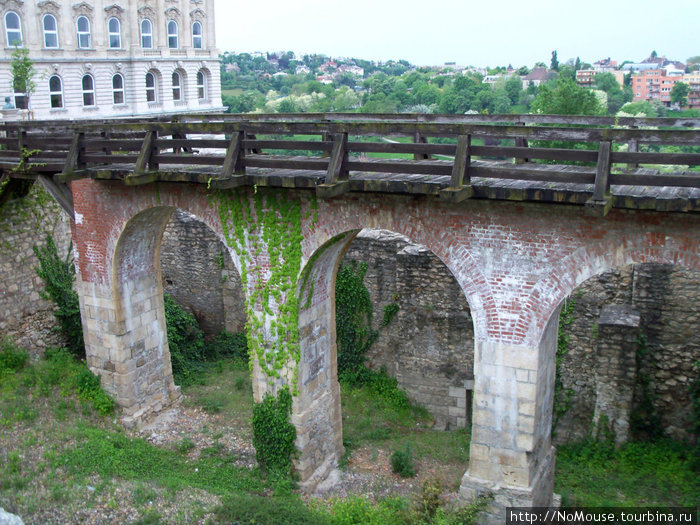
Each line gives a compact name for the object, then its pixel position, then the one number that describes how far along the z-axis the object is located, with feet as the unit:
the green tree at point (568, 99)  116.98
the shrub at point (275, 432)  35.40
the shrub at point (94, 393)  42.29
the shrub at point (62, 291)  51.24
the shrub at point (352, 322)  48.60
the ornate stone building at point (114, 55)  110.93
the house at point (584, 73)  396.94
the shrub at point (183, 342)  50.93
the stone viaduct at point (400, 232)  26.14
